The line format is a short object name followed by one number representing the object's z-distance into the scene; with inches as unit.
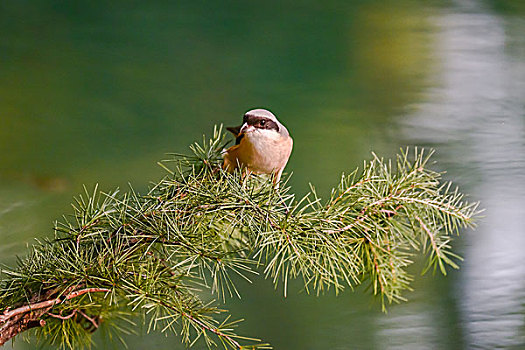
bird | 242.6
